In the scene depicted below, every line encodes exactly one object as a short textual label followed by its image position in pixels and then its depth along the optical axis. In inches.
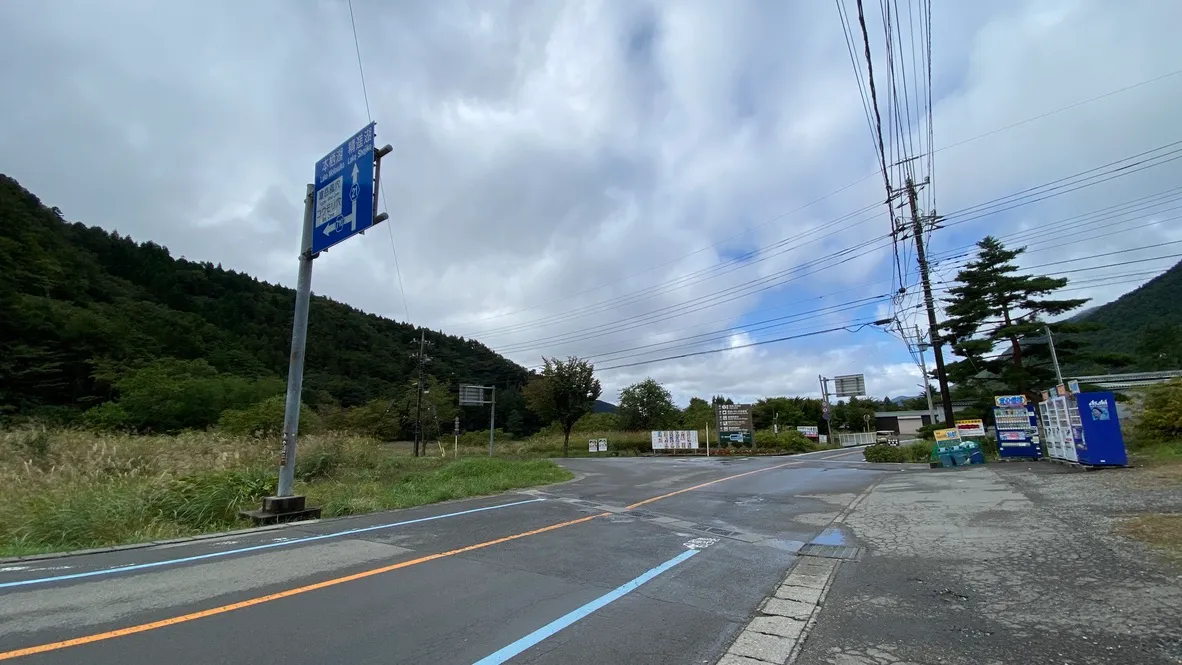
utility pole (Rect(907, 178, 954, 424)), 864.9
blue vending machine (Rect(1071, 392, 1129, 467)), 461.1
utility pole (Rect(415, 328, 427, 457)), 1498.5
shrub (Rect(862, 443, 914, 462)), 864.3
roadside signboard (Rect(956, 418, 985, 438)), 743.1
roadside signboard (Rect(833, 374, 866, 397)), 2042.3
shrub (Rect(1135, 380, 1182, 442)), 565.0
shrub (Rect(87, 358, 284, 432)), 989.8
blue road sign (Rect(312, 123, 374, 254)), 359.3
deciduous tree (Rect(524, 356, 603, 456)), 1428.4
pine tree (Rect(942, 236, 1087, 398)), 1034.7
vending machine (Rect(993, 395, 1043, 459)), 642.2
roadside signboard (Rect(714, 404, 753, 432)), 1401.3
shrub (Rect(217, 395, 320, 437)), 973.2
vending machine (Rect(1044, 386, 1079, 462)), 510.9
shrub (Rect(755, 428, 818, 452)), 1389.0
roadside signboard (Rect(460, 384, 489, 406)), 1560.8
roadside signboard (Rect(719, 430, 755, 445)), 1384.1
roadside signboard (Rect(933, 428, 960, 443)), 706.2
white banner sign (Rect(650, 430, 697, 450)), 1413.8
